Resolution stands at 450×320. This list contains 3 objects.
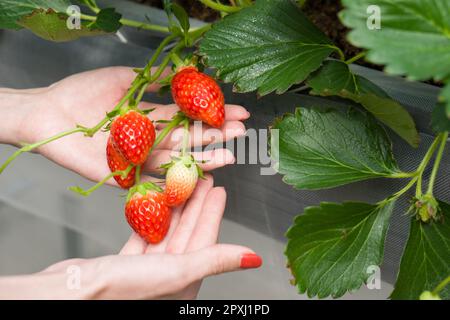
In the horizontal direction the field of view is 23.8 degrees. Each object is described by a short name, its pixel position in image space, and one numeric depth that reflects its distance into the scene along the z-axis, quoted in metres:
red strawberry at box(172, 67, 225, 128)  0.70
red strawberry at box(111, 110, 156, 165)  0.69
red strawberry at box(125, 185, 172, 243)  0.69
